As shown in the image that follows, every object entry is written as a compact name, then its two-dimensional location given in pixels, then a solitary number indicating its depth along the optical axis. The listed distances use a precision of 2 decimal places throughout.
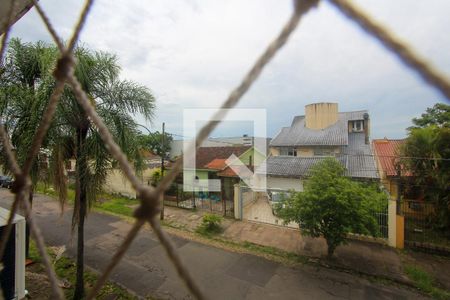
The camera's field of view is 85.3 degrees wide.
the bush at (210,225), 9.46
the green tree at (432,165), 8.03
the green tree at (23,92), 4.01
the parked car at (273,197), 11.59
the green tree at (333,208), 6.50
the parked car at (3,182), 17.06
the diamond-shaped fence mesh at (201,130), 0.47
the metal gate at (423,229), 7.65
